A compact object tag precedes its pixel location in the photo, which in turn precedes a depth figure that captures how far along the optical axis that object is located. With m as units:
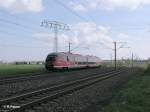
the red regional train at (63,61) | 46.41
